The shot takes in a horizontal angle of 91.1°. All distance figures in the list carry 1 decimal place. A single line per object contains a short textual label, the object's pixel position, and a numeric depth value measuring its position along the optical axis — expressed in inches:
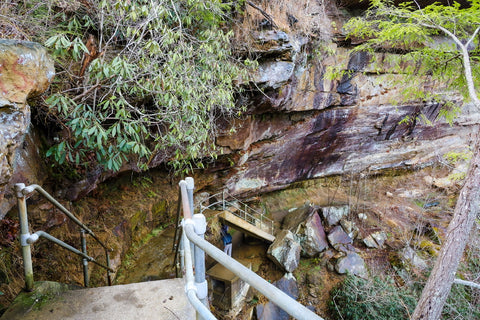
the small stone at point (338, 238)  363.3
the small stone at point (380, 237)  377.3
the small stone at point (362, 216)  415.3
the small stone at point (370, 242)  370.9
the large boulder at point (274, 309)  276.5
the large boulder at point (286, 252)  318.0
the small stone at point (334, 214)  391.9
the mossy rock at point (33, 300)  67.2
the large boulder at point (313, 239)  349.1
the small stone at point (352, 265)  322.7
